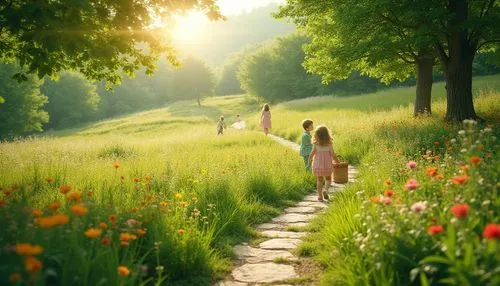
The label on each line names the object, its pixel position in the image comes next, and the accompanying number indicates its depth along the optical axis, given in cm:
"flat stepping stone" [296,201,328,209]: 789
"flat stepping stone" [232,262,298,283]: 446
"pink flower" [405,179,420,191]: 348
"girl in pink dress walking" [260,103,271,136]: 2145
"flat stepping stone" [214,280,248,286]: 435
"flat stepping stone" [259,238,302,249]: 559
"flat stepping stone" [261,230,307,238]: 607
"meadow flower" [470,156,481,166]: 323
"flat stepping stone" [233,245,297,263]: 513
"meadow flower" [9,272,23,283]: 238
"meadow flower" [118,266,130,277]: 268
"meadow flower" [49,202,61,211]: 318
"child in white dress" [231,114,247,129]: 3058
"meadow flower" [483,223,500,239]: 211
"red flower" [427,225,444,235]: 265
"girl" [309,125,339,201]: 843
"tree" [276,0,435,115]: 1171
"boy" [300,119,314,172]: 1045
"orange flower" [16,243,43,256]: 218
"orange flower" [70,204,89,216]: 271
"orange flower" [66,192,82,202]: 337
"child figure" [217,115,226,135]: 2403
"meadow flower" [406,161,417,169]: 438
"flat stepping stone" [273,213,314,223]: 697
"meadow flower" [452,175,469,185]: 319
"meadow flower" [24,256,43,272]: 215
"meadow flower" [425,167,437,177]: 367
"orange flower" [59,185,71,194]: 338
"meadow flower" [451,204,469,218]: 246
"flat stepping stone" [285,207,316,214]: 758
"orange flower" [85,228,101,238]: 278
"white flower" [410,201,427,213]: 304
